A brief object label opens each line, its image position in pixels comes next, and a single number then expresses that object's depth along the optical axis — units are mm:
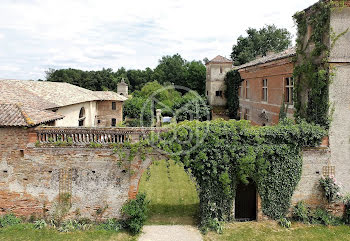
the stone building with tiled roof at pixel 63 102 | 12230
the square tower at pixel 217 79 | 33625
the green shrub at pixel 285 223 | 11188
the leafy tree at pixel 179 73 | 53375
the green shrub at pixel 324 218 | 11414
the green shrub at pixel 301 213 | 11461
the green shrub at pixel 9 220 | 10758
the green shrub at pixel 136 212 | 10602
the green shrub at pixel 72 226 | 10766
